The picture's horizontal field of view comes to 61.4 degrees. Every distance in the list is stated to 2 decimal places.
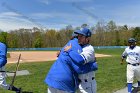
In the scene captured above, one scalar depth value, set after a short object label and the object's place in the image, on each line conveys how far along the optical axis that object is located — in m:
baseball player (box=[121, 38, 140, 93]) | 3.86
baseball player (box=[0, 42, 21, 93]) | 3.24
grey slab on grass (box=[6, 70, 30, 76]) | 6.34
